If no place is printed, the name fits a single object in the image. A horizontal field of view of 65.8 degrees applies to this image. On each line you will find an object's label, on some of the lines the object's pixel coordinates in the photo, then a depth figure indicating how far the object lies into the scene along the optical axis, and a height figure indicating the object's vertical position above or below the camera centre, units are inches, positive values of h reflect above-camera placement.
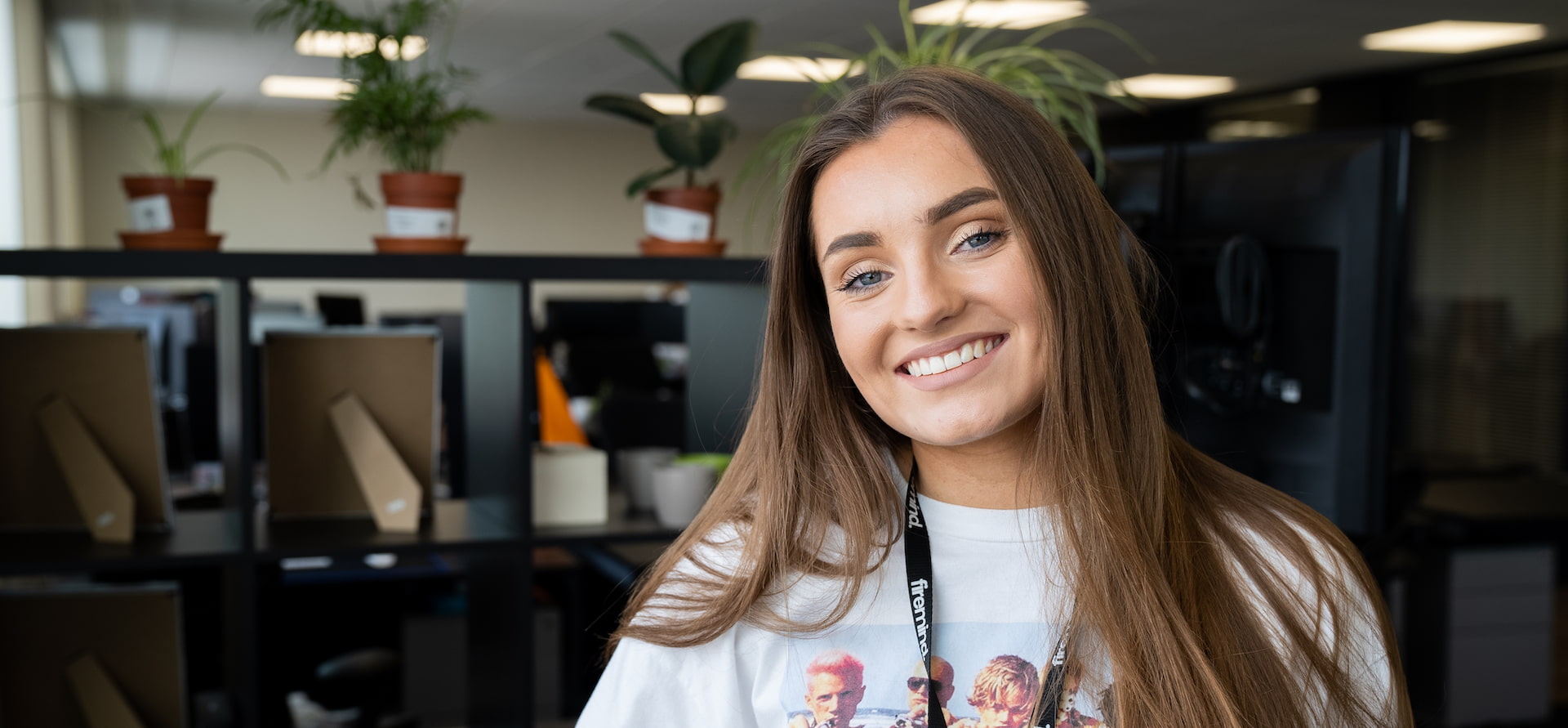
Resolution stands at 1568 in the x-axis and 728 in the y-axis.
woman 37.8 -8.1
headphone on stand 74.2 -3.6
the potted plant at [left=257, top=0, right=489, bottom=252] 76.3 +9.7
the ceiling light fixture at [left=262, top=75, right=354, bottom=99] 337.1 +53.6
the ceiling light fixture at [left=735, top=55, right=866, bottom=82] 292.7 +53.9
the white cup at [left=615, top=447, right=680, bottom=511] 82.6 -13.1
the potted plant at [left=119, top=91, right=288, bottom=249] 72.9 +3.6
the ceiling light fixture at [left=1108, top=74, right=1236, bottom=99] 320.5 +54.0
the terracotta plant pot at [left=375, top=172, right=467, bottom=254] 76.0 +3.8
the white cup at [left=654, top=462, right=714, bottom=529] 76.7 -13.4
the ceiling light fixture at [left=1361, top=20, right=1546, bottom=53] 247.3 +53.1
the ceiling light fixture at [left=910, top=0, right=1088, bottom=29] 226.5 +52.7
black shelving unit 68.0 -15.0
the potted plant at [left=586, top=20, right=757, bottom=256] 80.4 +9.2
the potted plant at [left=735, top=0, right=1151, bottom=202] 73.0 +12.6
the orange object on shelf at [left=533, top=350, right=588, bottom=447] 102.0 -12.0
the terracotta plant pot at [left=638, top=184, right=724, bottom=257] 81.0 +3.6
